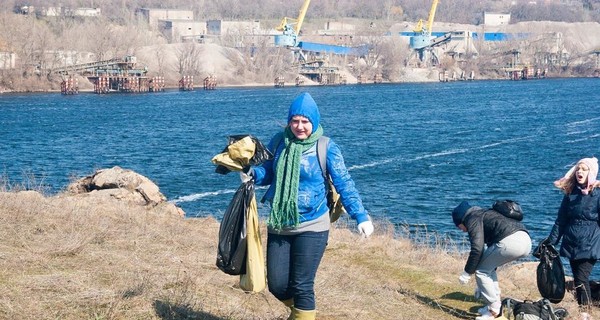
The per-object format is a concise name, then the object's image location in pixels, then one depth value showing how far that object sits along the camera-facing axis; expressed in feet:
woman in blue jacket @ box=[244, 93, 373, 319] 17.66
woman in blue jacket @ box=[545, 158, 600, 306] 23.49
